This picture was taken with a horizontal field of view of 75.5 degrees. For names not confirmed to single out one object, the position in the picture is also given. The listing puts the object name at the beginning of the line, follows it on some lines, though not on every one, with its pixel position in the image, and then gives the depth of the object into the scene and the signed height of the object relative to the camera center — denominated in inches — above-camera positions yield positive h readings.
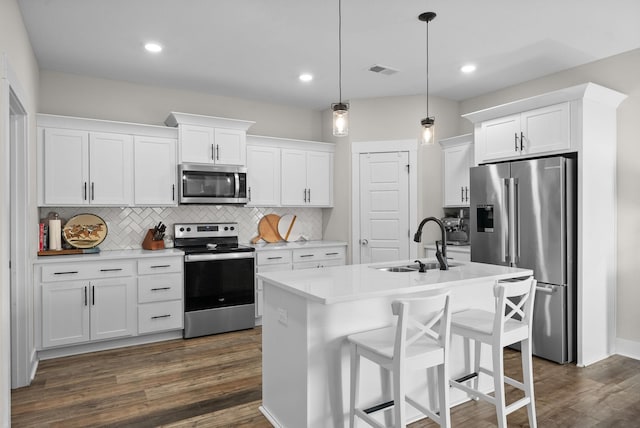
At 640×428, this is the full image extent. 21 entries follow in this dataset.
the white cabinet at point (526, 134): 143.1 +29.6
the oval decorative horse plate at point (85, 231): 163.5 -6.6
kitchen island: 88.5 -26.6
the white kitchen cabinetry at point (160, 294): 160.9 -31.9
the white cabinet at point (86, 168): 154.4 +18.2
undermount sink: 120.9 -16.1
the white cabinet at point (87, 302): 144.4 -32.0
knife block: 174.3 -12.3
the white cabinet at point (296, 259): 187.5 -21.5
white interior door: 202.1 +3.2
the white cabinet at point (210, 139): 176.2 +33.2
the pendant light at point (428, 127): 121.6 +25.6
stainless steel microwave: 176.9 +13.2
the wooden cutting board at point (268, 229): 212.5 -7.9
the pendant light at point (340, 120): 107.7 +24.5
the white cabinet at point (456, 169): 191.6 +21.3
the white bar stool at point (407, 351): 77.7 -27.3
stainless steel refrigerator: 140.3 -7.9
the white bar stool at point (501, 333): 90.9 -27.5
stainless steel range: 169.5 -30.1
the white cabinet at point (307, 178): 208.2 +18.4
